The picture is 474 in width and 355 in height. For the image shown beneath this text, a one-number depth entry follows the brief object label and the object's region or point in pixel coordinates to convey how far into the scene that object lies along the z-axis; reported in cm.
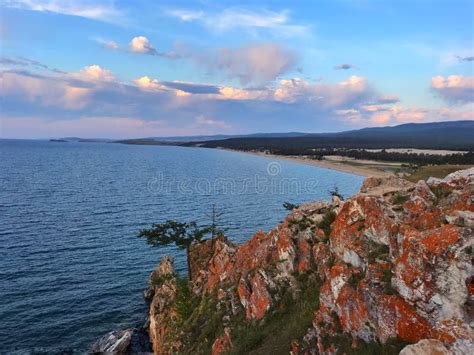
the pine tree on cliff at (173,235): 4247
